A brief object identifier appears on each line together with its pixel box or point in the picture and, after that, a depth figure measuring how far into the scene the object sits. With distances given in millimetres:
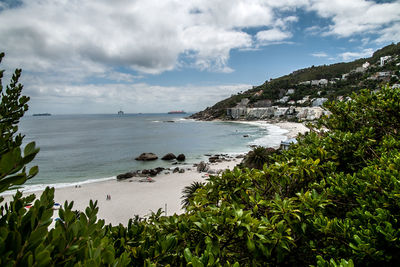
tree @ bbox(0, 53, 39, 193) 944
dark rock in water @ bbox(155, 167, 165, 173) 30350
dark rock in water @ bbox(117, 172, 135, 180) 26869
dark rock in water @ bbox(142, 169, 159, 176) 28716
